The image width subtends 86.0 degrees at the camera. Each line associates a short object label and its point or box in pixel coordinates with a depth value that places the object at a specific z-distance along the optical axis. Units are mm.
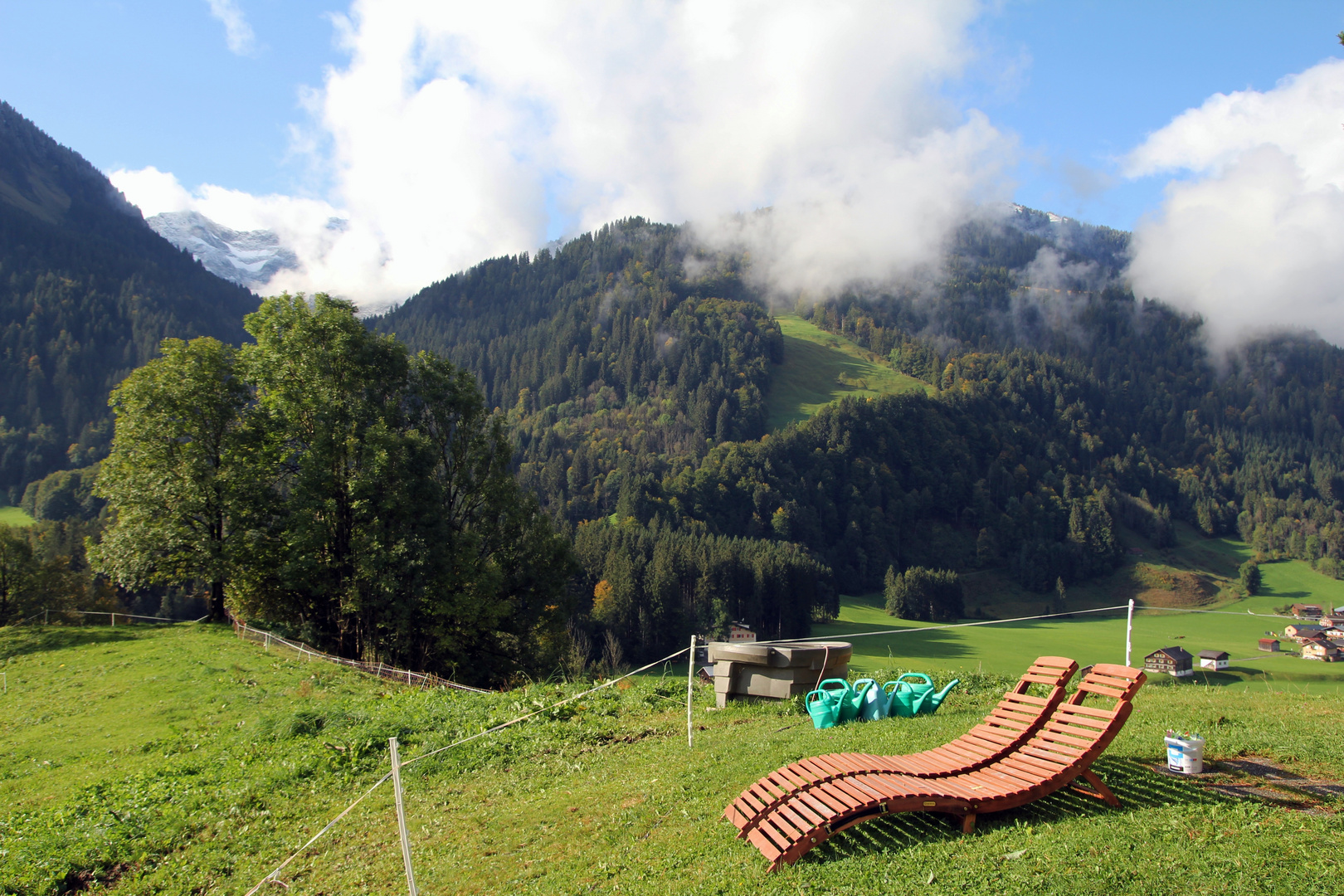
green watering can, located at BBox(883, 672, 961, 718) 10859
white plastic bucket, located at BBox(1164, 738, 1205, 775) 7113
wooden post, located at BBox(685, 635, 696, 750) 10101
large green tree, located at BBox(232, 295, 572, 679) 24891
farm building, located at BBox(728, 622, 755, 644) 84438
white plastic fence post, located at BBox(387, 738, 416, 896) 5889
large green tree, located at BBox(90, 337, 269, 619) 25406
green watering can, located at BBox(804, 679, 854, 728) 10422
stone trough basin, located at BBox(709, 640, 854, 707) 12039
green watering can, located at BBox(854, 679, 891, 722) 10773
